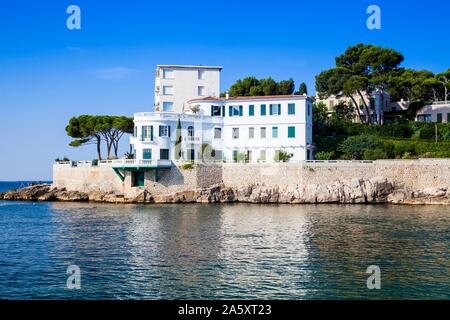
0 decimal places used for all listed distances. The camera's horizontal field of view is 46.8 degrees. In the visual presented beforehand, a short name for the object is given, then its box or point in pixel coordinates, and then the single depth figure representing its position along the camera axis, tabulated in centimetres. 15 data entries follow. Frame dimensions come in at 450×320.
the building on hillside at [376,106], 7381
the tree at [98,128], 6153
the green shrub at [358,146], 5616
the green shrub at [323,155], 5553
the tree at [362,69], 7150
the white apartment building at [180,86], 6519
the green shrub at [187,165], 5328
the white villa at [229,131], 5534
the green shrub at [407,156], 5528
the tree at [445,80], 7331
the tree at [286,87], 8121
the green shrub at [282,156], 5538
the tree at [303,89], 9338
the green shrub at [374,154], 5319
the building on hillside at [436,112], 7069
